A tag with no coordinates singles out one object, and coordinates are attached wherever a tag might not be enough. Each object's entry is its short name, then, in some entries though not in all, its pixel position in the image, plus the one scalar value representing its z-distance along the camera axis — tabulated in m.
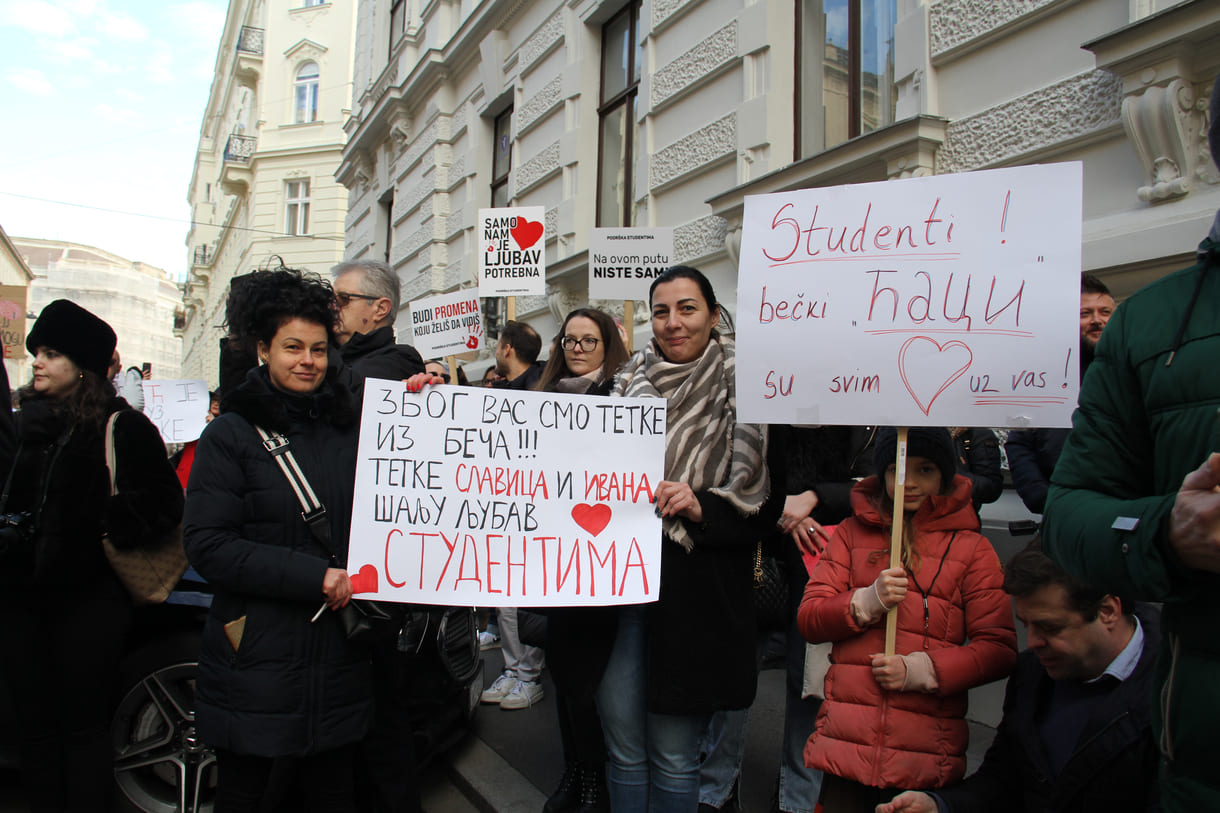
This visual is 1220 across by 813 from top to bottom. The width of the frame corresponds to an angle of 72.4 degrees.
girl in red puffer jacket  2.02
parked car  2.97
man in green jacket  1.06
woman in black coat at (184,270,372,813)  2.13
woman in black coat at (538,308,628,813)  2.32
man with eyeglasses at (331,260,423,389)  2.91
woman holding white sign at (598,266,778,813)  2.21
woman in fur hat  2.75
